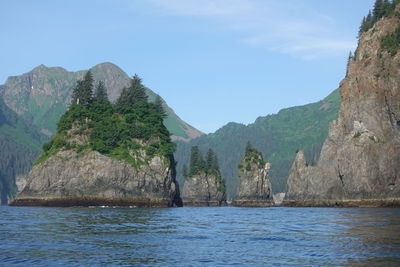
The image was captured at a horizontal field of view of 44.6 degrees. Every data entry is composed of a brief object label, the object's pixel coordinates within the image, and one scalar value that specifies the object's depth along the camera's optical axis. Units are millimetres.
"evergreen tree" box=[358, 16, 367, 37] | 162000
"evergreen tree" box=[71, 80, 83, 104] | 142888
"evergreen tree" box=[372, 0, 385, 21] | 145150
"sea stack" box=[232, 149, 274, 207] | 196875
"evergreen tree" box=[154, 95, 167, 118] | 153250
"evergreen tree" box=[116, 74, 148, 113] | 158500
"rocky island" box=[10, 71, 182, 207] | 117562
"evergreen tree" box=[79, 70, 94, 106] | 141375
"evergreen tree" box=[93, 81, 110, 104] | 146325
